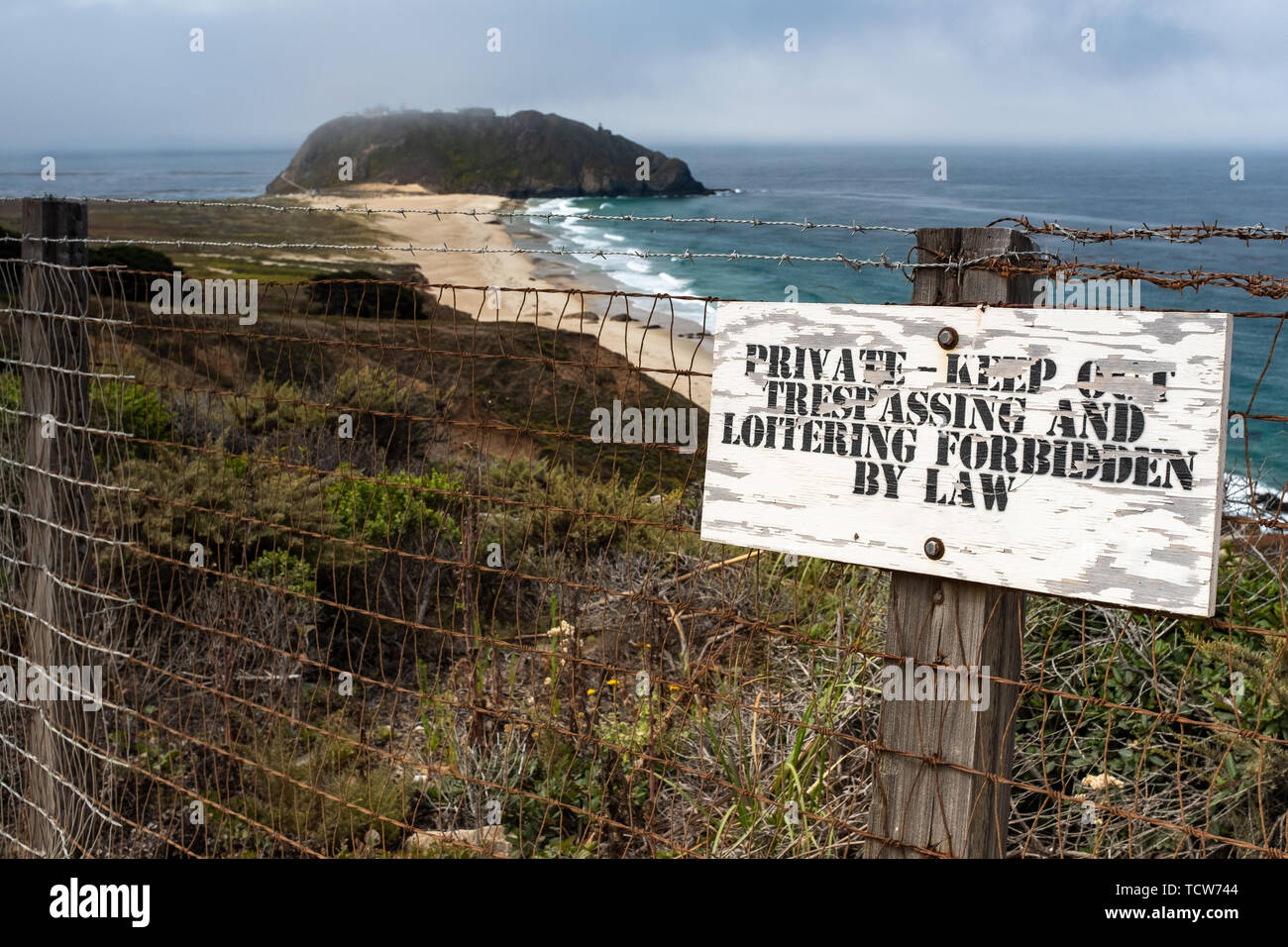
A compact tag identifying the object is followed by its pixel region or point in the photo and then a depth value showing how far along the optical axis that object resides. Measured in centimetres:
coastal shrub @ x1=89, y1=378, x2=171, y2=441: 659
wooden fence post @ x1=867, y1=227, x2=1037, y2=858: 214
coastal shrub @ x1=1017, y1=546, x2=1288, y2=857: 352
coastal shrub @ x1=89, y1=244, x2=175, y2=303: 1394
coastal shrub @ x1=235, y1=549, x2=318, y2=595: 533
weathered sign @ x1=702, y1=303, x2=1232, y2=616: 187
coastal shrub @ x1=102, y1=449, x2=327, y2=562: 540
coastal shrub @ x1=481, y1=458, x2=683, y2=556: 605
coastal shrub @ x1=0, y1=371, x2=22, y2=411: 564
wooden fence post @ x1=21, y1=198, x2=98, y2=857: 368
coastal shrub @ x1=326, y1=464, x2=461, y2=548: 617
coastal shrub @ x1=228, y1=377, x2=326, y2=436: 789
